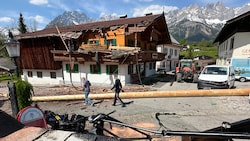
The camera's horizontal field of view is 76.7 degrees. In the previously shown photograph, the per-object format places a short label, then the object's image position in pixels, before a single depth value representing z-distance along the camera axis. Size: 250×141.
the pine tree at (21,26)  47.00
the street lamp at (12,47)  5.56
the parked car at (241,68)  18.98
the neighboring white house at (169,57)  32.59
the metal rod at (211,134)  1.13
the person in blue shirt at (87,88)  10.70
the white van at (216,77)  12.33
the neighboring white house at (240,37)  19.12
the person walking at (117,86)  10.16
